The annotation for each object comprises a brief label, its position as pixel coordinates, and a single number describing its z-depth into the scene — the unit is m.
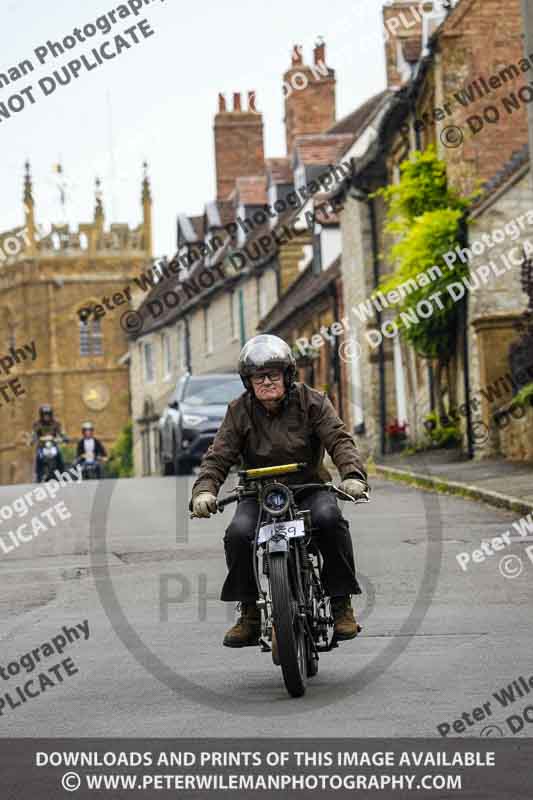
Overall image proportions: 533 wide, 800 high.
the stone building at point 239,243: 52.19
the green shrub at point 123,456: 88.19
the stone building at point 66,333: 106.81
